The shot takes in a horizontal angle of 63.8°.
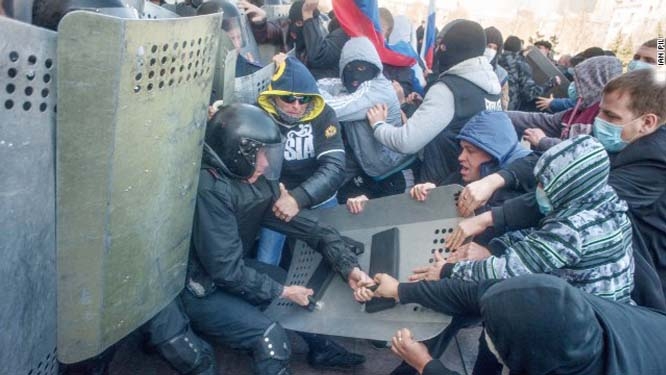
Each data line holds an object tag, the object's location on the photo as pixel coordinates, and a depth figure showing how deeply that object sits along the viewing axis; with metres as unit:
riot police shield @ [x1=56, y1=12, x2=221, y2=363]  1.59
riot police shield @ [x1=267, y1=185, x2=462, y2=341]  2.45
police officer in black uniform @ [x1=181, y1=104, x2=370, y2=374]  2.42
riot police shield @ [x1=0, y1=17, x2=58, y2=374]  1.50
